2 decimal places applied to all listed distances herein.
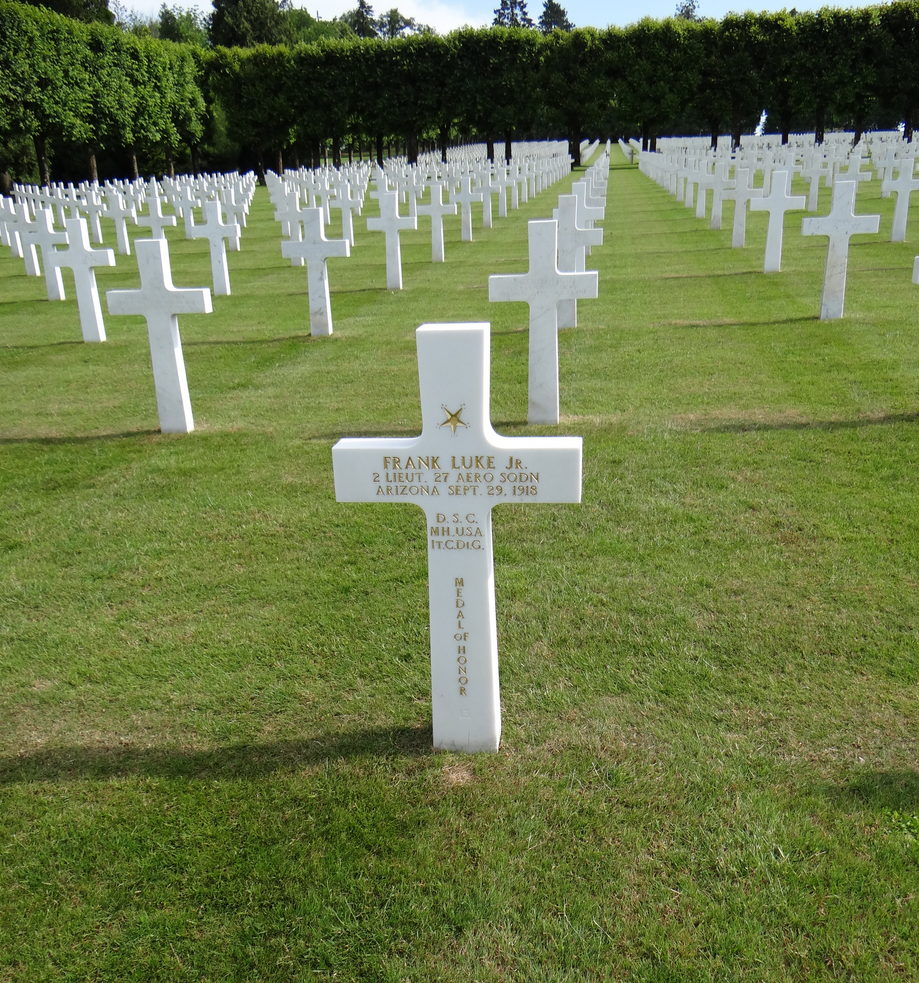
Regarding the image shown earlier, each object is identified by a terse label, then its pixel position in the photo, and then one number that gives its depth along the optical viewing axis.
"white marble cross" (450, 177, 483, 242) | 18.50
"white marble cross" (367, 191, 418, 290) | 12.30
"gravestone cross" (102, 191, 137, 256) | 18.01
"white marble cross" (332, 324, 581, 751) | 2.71
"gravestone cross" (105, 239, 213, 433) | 6.49
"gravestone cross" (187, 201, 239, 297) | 12.27
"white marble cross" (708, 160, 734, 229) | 17.14
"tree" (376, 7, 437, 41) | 97.00
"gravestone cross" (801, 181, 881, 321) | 8.80
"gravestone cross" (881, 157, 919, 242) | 13.83
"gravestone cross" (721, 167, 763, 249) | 14.82
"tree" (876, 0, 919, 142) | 40.78
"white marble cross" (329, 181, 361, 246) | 16.80
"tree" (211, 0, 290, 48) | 57.00
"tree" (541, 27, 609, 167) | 46.22
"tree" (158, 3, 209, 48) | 62.78
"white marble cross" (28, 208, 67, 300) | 12.08
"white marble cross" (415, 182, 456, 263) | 15.23
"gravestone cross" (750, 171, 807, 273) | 11.44
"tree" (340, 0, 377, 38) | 91.44
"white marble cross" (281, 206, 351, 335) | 9.58
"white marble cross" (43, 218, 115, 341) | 9.23
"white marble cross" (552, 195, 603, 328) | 9.13
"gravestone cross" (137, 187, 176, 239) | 17.62
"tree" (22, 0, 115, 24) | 42.97
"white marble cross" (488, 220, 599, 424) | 6.10
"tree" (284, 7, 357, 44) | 65.12
